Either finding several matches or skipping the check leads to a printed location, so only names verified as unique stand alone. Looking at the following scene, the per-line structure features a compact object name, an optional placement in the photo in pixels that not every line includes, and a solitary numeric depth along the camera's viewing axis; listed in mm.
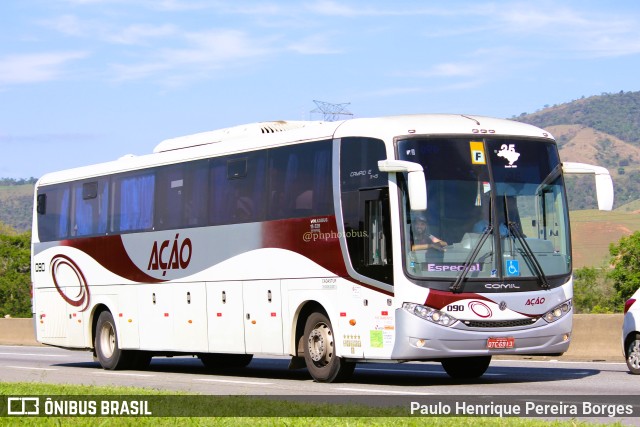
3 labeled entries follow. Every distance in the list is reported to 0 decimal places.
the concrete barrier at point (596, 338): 24203
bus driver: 17375
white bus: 17406
